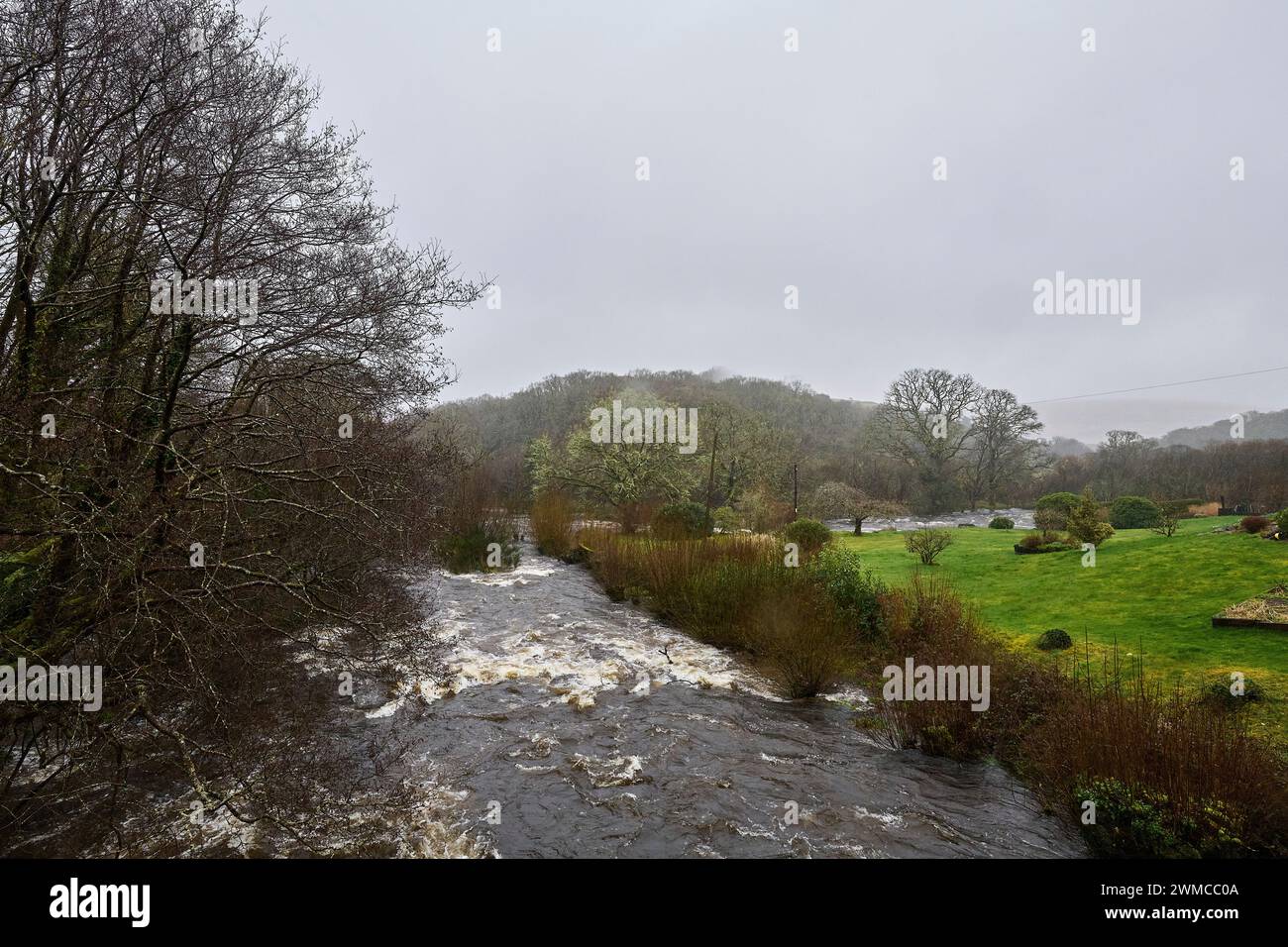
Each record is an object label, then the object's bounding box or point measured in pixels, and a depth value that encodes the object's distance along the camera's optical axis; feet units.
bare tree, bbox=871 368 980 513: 131.64
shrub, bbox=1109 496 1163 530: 66.33
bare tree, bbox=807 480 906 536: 89.35
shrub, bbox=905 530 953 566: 46.37
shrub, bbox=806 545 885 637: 31.81
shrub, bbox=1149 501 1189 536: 46.39
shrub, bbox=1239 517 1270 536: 38.04
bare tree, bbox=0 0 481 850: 14.32
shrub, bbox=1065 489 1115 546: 44.06
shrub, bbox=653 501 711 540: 54.08
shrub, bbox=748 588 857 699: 27.40
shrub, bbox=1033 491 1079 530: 56.08
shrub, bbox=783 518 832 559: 50.60
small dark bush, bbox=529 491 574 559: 68.49
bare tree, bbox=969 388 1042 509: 130.21
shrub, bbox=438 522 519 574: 58.80
